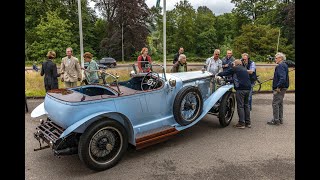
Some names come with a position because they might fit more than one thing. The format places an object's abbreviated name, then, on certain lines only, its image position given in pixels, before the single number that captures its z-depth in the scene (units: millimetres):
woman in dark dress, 7066
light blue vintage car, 3805
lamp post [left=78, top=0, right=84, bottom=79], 10156
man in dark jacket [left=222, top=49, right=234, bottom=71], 7328
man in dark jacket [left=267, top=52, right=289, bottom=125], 6066
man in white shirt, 7340
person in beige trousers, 6914
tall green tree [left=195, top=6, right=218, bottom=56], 48347
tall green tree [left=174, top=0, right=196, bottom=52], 48219
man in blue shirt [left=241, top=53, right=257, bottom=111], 6828
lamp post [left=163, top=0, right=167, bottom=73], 12377
